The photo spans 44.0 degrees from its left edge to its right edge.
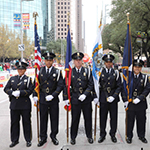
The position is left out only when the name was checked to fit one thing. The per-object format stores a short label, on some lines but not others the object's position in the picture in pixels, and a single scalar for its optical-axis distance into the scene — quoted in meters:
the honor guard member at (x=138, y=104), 4.49
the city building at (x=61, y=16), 134.38
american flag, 4.88
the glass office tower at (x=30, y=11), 64.56
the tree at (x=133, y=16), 17.95
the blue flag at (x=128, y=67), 4.57
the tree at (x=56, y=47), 70.56
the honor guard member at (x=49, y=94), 4.46
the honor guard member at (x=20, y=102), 4.35
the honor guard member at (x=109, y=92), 4.57
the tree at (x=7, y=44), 36.66
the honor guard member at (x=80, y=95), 4.50
